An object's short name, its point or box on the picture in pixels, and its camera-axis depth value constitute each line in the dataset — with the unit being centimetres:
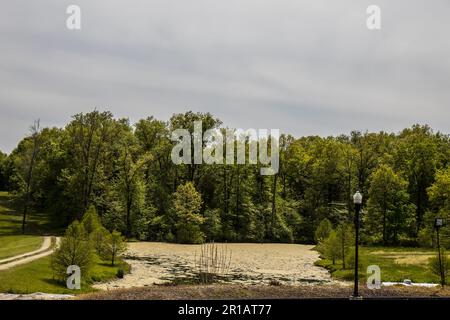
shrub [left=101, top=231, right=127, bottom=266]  4284
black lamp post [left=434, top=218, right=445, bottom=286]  3328
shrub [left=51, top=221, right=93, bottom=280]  3228
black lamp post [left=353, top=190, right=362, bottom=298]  2242
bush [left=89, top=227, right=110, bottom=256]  4235
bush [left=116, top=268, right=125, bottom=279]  3876
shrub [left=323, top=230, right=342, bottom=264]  4694
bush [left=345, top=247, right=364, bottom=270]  4419
